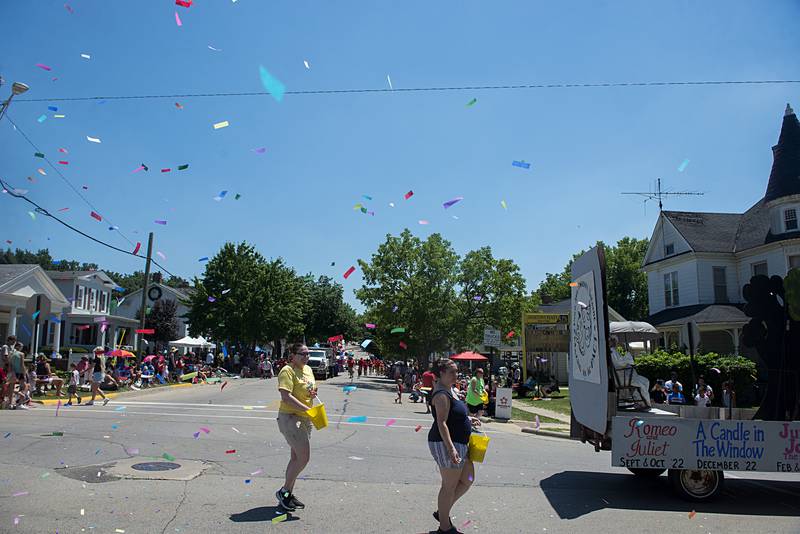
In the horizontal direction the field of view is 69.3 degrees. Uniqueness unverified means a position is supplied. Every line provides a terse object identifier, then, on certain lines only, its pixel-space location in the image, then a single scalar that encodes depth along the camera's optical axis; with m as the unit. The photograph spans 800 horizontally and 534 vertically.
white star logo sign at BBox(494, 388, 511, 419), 18.41
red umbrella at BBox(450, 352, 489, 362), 29.38
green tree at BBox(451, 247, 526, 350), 38.44
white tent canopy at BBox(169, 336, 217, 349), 41.79
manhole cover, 7.72
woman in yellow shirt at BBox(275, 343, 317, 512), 5.98
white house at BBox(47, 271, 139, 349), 43.47
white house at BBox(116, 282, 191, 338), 65.06
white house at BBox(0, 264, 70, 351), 29.44
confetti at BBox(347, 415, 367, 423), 15.05
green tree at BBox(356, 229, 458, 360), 37.91
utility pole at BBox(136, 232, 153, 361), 26.48
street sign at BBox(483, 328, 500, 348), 20.50
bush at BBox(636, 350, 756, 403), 20.69
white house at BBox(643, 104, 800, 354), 26.09
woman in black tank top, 5.18
